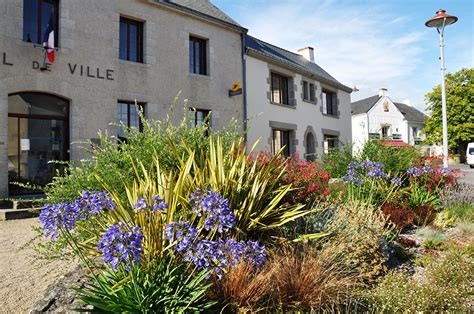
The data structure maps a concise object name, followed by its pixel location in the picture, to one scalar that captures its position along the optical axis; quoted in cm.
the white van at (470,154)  2851
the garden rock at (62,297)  246
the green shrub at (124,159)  411
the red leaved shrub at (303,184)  470
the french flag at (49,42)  865
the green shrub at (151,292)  222
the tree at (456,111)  3312
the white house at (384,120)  3500
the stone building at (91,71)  853
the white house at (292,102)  1434
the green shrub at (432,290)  274
